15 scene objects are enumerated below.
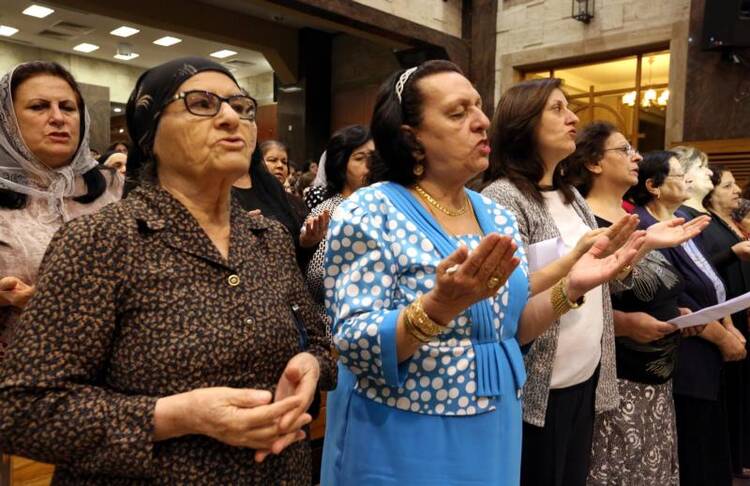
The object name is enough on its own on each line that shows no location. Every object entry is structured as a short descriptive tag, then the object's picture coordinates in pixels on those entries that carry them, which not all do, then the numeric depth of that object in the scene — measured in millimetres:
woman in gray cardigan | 1919
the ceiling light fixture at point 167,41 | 10629
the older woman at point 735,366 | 3557
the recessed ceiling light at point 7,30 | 9974
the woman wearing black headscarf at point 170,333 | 1010
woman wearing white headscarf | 1722
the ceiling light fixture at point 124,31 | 10117
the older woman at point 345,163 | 3141
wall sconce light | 7199
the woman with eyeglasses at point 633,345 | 2393
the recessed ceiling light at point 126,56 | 11384
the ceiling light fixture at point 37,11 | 9099
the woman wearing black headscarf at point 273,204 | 2299
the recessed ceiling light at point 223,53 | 11297
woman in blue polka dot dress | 1366
